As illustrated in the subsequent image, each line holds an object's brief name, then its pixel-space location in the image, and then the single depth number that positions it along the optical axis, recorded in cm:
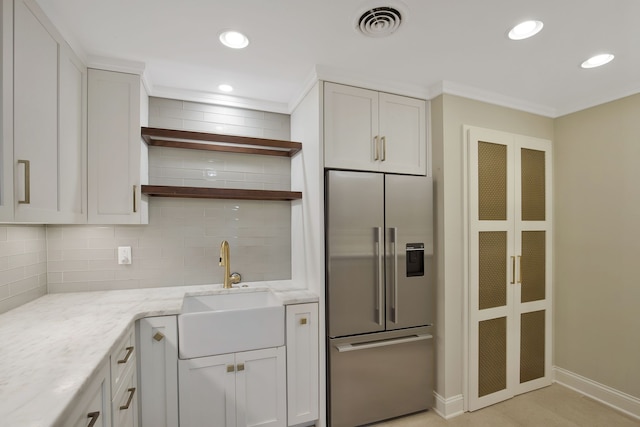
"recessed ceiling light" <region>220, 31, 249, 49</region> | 172
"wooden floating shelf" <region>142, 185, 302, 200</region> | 209
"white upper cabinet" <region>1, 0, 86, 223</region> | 123
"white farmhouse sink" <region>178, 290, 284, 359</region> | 182
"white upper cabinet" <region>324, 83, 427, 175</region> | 215
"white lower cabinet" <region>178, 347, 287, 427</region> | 183
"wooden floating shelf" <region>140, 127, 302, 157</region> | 217
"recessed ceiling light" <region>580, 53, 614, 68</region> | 194
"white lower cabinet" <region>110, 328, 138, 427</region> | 131
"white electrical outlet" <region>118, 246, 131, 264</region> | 224
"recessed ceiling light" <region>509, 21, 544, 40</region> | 163
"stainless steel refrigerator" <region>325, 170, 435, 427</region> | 207
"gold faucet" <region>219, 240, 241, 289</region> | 232
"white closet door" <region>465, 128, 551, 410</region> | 238
